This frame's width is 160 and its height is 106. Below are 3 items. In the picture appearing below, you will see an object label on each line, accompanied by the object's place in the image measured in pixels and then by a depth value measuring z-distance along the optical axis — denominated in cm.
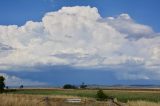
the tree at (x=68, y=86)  15226
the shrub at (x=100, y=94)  5623
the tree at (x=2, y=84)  9556
